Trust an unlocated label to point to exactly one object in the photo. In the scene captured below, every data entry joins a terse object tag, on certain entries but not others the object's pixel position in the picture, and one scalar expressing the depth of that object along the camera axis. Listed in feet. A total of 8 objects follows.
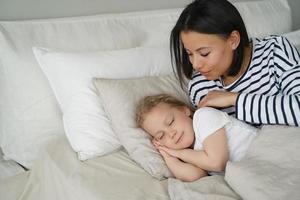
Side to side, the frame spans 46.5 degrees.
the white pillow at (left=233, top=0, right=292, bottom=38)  6.42
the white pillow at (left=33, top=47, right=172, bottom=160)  4.19
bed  3.62
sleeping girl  3.62
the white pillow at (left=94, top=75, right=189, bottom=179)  3.85
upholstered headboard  4.92
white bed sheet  3.51
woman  3.84
